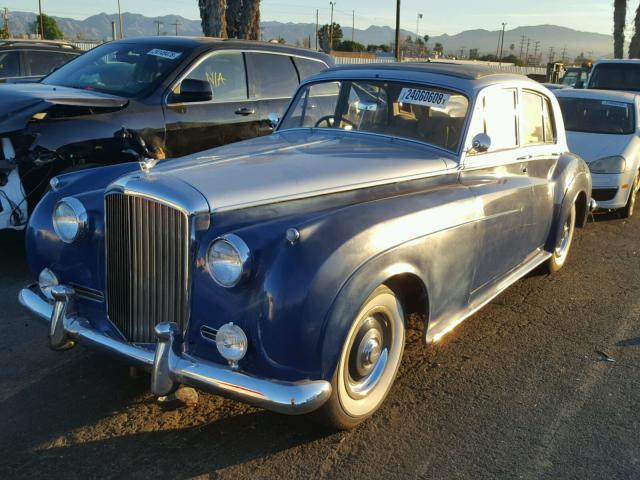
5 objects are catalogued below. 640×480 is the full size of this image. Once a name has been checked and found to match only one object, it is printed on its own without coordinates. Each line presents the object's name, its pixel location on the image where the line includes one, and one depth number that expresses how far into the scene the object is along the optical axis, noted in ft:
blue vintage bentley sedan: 8.78
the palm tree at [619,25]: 87.15
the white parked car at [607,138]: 25.32
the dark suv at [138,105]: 16.48
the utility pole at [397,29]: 106.73
